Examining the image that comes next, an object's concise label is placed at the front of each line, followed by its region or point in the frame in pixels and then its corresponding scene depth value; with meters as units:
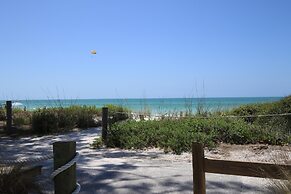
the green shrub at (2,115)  10.76
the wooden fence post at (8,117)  8.85
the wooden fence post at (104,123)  6.85
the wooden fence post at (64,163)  2.08
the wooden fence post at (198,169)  2.20
